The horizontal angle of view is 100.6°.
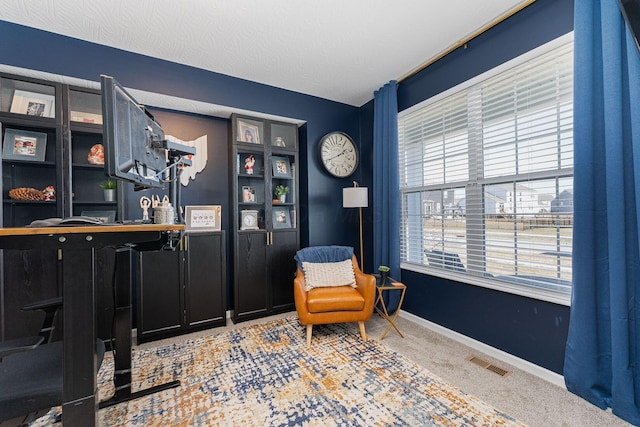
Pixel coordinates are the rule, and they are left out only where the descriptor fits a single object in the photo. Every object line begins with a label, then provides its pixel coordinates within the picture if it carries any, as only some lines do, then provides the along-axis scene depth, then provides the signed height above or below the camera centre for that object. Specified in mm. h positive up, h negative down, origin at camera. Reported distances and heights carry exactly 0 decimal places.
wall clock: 3455 +775
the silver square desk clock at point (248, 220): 3166 -81
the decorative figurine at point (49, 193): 2281 +200
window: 1887 +273
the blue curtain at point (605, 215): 1479 -43
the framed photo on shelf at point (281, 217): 3367 -57
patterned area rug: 1548 -1202
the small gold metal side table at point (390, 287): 2536 -732
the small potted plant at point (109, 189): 2490 +247
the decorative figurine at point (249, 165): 3213 +585
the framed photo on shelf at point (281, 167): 3357 +591
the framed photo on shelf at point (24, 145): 2160 +599
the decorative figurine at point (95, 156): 2457 +552
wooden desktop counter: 989 -358
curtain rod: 2008 +1511
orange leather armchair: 2416 -856
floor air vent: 1980 -1215
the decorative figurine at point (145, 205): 2781 +102
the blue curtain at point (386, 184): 3025 +320
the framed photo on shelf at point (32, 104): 2148 +933
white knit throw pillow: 2691 -647
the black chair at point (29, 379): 878 -600
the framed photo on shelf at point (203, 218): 2881 -45
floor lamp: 3049 +165
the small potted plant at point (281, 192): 3375 +262
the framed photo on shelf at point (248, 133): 3104 +953
